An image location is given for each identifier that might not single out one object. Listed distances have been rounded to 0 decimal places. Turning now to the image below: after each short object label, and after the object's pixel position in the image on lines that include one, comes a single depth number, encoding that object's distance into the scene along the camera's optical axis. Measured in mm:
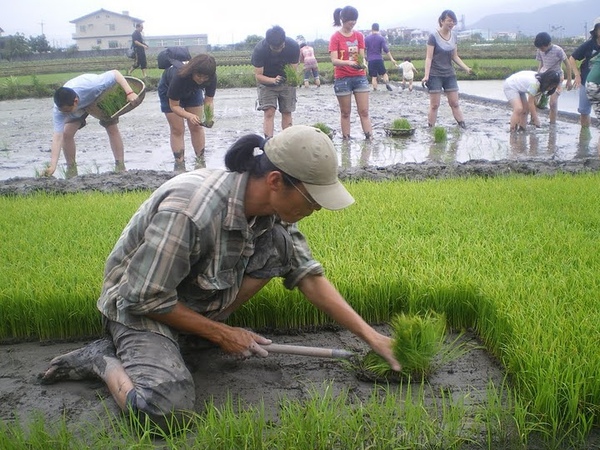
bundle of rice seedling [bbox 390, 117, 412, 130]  9320
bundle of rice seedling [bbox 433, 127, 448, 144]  8719
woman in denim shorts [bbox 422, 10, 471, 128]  8688
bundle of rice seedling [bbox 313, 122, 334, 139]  8238
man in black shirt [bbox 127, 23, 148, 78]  17906
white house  73062
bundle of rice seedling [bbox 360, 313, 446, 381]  2602
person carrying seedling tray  6121
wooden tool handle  2686
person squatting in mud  2346
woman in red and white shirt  7957
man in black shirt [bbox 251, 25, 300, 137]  7352
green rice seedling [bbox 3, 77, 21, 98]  19438
